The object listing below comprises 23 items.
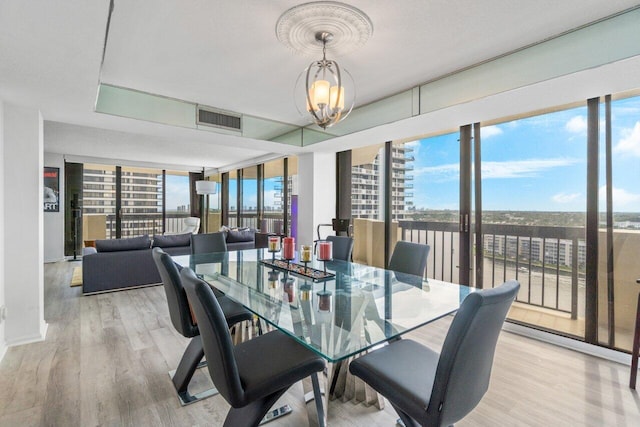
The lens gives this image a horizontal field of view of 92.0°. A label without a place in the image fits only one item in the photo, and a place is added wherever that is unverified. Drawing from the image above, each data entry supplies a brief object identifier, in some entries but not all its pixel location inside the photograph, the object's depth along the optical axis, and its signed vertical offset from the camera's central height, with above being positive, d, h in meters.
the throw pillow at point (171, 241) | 4.67 -0.43
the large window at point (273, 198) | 6.79 +0.34
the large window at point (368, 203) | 4.67 +0.15
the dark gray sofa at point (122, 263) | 4.20 -0.70
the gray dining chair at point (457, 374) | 1.05 -0.61
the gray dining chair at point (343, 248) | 3.28 -0.38
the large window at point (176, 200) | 9.24 +0.38
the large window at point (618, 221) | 2.54 -0.06
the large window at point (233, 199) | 8.55 +0.39
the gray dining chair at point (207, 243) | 3.56 -0.36
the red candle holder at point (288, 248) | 2.54 -0.29
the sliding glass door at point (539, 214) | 2.85 -0.01
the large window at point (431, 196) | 3.76 +0.22
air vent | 3.65 +1.15
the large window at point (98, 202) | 7.86 +0.28
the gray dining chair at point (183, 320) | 1.87 -0.72
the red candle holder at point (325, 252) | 2.35 -0.30
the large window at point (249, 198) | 7.71 +0.38
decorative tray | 2.31 -0.46
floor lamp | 8.05 +0.66
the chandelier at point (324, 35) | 1.87 +1.21
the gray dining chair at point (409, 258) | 2.60 -0.40
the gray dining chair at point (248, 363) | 1.21 -0.72
